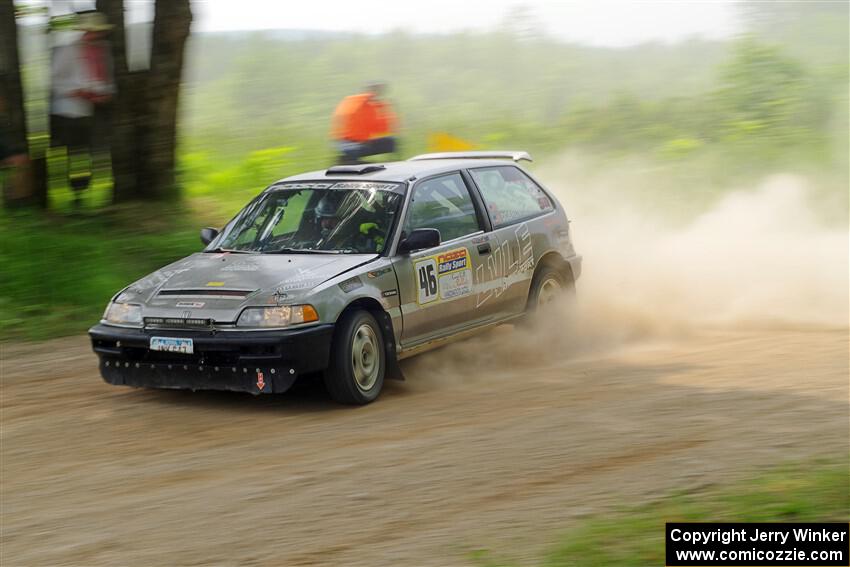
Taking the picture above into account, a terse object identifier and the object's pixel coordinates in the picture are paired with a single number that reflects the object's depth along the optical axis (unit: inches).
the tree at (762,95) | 964.6
